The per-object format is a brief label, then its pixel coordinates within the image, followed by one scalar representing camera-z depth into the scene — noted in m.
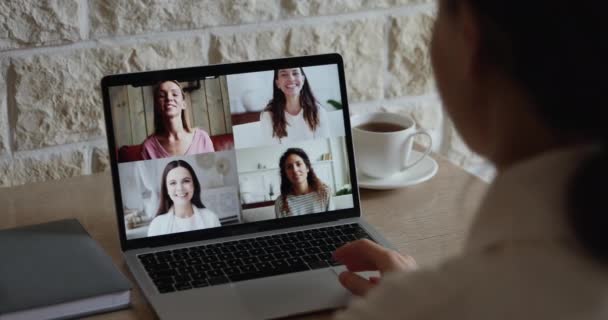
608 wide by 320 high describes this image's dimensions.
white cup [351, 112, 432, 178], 1.91
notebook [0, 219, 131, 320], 1.57
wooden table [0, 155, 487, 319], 1.77
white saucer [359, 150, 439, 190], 1.91
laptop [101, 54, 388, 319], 1.71
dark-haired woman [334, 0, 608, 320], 1.16
